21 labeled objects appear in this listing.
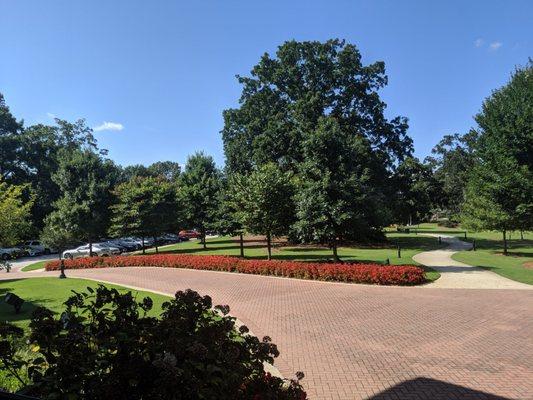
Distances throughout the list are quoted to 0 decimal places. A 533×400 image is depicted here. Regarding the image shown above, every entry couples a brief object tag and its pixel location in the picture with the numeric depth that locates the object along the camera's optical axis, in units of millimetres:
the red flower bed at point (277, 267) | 17953
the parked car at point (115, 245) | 41906
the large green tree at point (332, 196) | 20906
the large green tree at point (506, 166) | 26938
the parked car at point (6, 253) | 38719
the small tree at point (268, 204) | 24141
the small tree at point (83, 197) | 35031
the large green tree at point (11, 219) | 17328
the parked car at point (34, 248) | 44803
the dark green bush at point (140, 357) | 3506
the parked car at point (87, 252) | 38234
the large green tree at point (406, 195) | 43469
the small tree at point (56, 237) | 29391
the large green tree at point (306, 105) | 40344
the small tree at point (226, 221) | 30538
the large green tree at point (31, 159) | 53000
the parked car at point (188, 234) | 62372
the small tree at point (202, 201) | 37375
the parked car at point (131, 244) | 45188
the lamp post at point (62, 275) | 22955
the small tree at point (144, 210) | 34188
